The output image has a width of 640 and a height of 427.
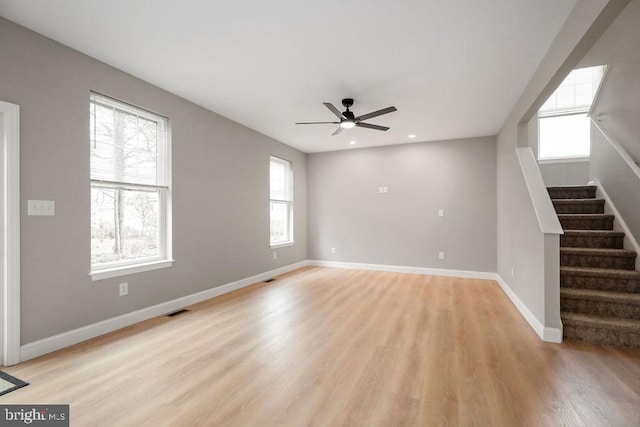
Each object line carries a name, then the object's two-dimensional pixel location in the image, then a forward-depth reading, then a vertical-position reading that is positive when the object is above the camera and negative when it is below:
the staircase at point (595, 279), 2.75 -0.72
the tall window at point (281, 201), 5.98 +0.23
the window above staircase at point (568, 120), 5.38 +1.66
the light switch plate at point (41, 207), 2.46 +0.06
